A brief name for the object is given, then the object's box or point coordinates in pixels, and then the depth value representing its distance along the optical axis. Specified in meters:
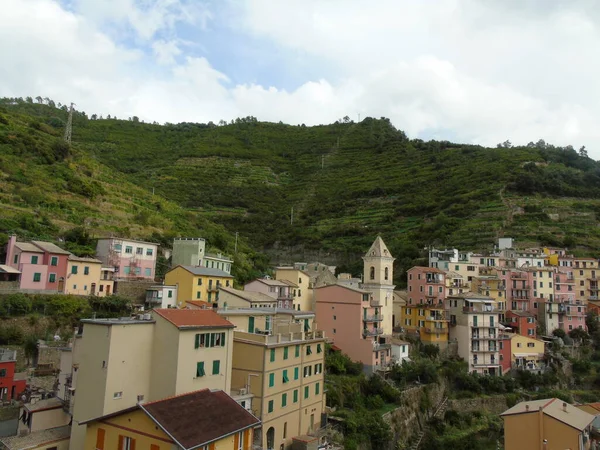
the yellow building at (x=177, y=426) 19.80
